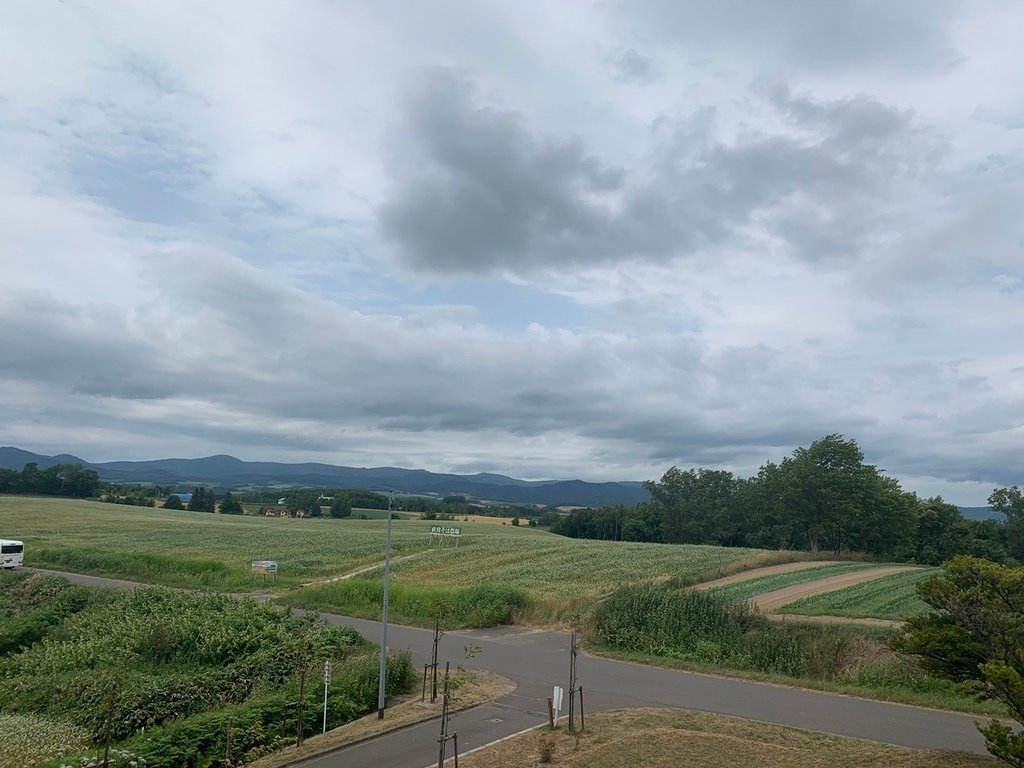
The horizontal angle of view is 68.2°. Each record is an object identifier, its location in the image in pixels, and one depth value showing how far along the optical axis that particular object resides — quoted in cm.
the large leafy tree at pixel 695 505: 10026
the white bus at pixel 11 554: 4856
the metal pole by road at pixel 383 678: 1677
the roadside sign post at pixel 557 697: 1531
